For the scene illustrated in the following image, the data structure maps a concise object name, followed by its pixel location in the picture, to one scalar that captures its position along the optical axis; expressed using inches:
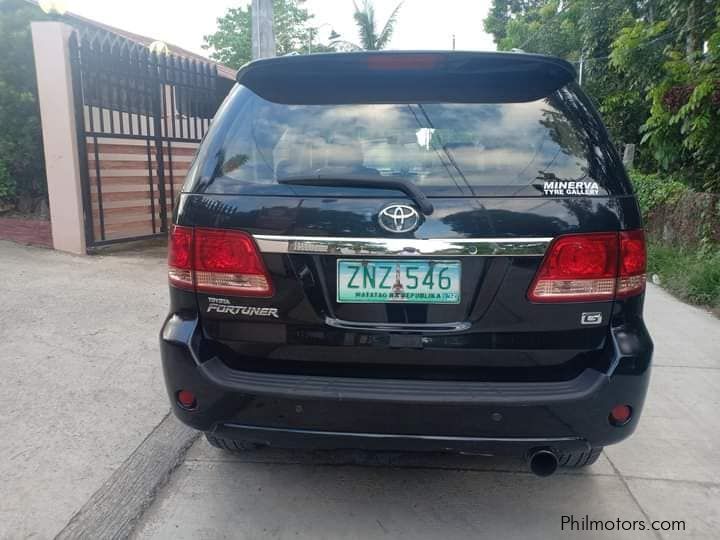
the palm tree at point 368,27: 857.5
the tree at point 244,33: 1454.2
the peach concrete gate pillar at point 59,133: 266.2
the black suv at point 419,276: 83.9
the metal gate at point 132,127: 279.1
